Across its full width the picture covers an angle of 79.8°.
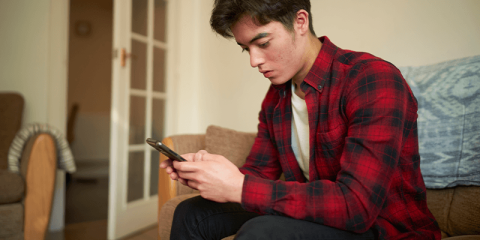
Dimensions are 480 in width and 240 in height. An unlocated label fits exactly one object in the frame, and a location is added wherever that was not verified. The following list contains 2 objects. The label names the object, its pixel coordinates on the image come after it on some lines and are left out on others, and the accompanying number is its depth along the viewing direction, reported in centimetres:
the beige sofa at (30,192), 147
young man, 60
